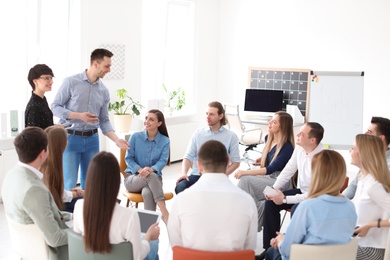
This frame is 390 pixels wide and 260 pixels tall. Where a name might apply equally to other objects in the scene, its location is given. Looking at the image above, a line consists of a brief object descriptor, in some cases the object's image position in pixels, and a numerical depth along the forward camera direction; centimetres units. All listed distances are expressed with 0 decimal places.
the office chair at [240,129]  801
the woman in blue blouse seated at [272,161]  464
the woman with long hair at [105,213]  251
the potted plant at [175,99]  854
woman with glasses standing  464
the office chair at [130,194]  472
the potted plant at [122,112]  716
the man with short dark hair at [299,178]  421
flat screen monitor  859
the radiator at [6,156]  584
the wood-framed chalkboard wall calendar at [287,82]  840
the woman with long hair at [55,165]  336
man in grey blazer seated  280
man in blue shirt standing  479
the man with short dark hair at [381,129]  418
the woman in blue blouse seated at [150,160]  473
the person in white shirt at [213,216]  265
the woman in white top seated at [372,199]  324
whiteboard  780
